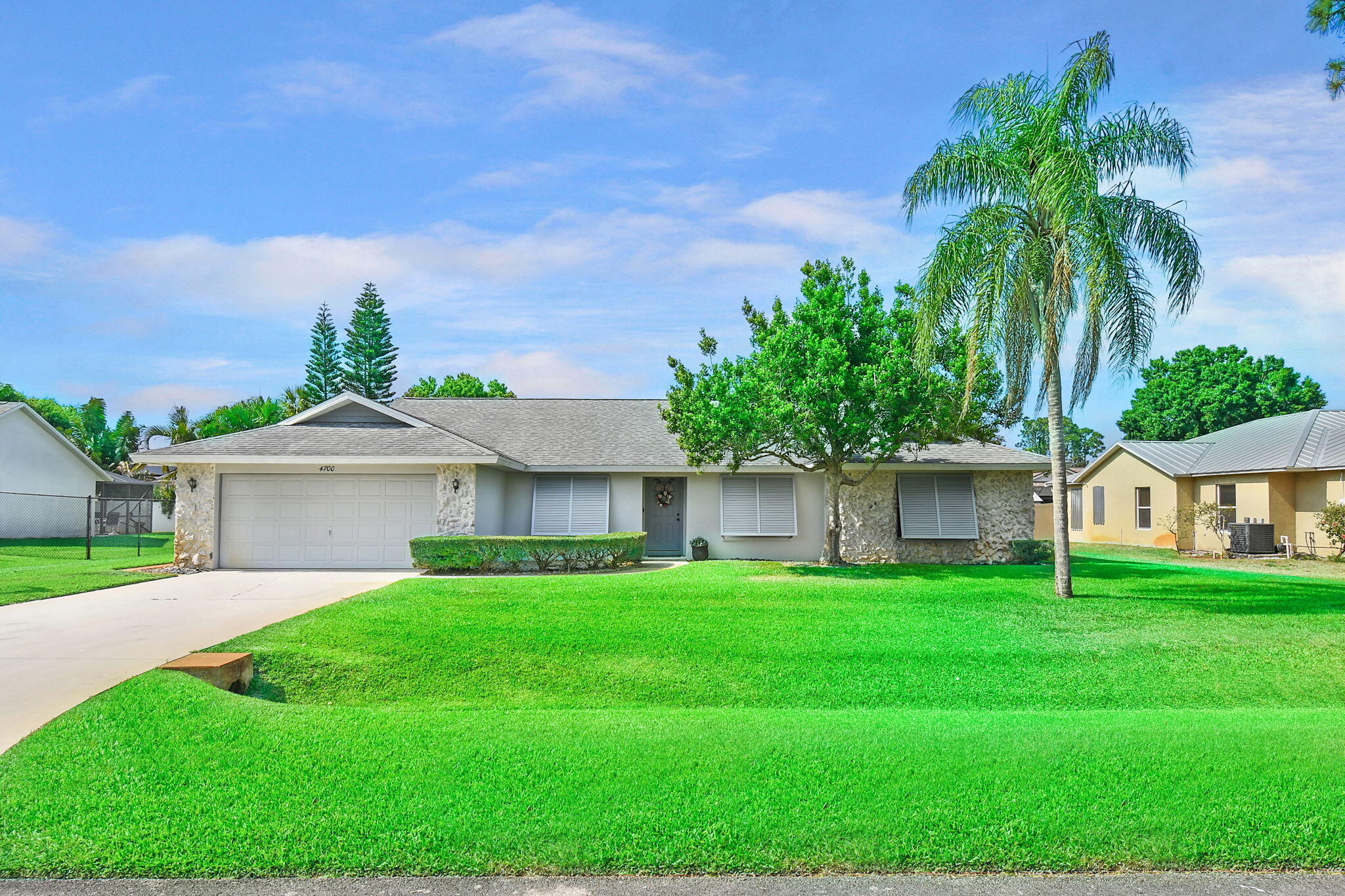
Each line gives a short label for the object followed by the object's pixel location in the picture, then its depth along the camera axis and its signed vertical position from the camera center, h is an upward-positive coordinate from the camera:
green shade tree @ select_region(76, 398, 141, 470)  51.25 +4.00
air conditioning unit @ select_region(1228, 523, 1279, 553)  22.48 -1.26
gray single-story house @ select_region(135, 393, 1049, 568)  17.89 +0.06
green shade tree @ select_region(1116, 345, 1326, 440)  46.09 +5.94
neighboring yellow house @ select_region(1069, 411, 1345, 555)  22.36 +0.39
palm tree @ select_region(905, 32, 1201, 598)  13.18 +4.43
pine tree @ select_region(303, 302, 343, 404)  49.69 +8.39
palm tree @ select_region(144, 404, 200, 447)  29.30 +2.44
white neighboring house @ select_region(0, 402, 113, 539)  28.75 +0.75
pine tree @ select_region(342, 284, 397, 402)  50.97 +9.23
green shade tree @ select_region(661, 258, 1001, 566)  15.68 +2.19
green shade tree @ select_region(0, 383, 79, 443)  47.00 +5.54
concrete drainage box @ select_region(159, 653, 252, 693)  7.23 -1.58
